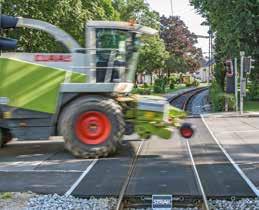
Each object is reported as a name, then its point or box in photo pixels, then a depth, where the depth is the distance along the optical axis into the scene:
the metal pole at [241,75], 33.00
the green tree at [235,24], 37.84
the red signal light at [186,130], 16.48
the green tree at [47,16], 37.16
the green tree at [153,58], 81.44
